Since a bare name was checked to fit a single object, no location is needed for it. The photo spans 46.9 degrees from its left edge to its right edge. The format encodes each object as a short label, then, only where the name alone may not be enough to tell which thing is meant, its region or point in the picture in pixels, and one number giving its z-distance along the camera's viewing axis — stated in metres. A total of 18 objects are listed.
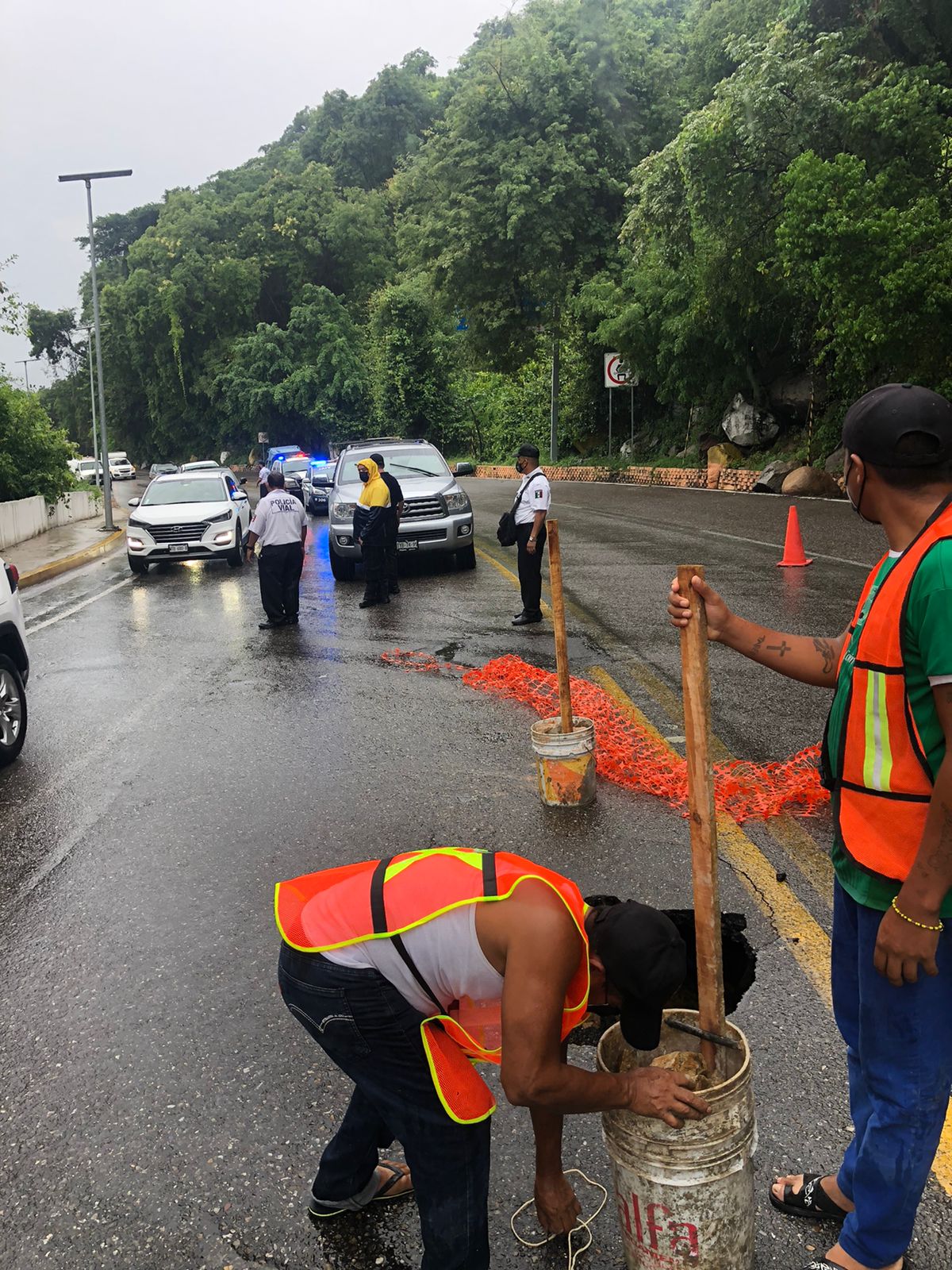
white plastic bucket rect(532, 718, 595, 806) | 5.36
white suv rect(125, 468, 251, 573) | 17.25
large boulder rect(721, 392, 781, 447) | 30.39
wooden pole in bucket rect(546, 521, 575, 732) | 5.45
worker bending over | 2.09
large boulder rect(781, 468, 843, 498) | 25.52
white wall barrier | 22.61
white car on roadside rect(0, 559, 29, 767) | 6.87
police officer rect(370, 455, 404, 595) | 12.58
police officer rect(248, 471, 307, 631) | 11.46
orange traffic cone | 13.52
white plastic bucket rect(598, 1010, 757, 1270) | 2.22
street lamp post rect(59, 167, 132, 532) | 24.45
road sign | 34.56
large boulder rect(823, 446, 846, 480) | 25.91
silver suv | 14.78
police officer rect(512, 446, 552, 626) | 10.34
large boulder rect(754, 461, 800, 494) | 26.96
